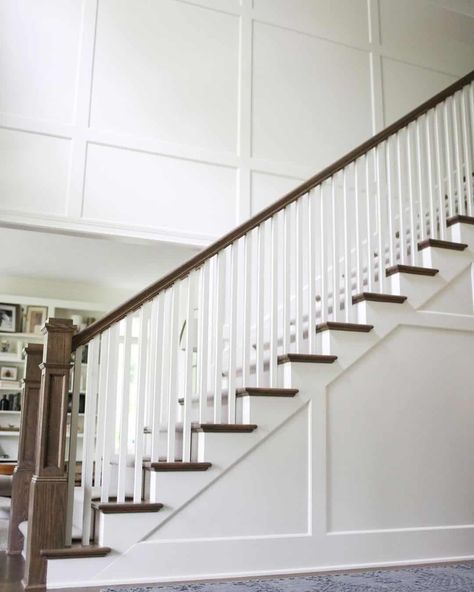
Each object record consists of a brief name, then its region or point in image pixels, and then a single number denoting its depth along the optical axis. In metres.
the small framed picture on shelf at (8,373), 8.14
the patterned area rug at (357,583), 2.74
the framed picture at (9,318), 8.21
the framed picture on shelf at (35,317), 8.33
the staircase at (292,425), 2.91
